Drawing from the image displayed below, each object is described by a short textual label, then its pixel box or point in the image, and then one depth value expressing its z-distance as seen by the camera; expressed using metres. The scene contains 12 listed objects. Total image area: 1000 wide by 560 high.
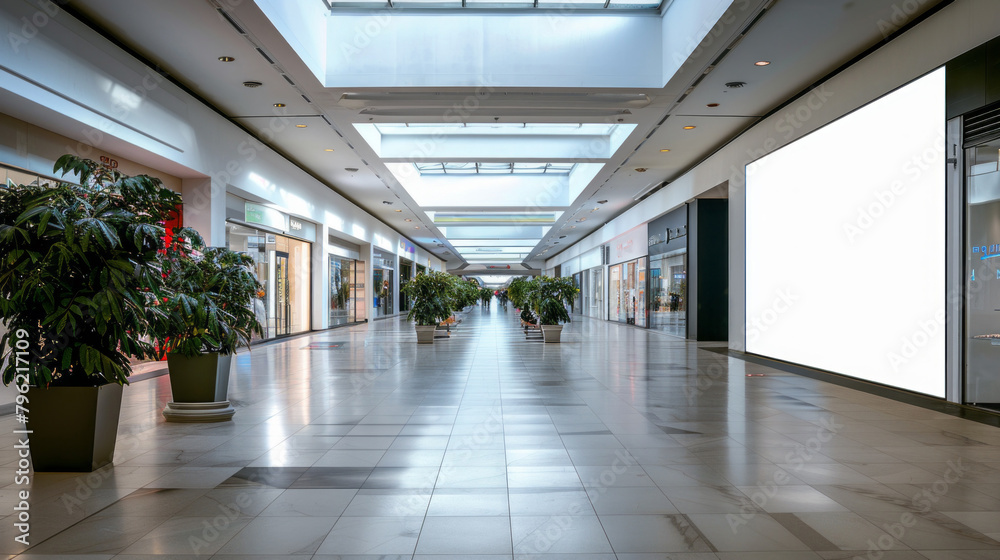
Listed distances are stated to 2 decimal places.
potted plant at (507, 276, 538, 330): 16.57
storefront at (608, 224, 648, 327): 22.06
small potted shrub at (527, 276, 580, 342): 15.09
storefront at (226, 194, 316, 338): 13.13
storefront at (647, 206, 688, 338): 16.84
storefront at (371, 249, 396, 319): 26.77
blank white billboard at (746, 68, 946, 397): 6.75
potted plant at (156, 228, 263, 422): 5.62
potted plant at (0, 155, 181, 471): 3.88
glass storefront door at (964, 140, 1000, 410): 5.90
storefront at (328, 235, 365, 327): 20.89
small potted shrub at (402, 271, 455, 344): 15.23
